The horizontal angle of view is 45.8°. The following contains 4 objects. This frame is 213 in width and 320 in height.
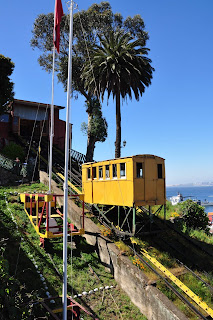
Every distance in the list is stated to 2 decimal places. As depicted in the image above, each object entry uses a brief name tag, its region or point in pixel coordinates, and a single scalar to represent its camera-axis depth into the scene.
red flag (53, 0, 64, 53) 9.73
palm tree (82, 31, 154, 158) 23.09
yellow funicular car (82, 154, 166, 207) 13.30
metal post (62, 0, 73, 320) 7.69
